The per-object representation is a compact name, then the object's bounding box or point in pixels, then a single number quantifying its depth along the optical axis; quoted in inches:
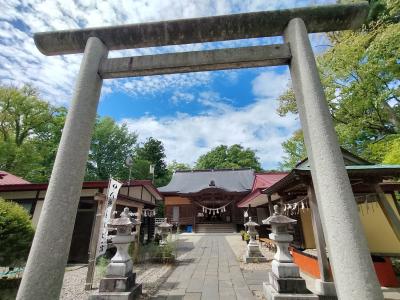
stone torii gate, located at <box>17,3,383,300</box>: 74.3
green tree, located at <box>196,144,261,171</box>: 1627.7
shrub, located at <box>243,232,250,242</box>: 538.2
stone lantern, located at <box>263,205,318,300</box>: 171.5
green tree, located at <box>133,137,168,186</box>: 1486.2
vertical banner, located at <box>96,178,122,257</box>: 238.9
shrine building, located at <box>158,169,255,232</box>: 915.4
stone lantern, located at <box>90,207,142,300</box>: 181.9
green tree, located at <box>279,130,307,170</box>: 646.4
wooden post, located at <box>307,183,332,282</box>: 199.8
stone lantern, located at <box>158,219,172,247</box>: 418.9
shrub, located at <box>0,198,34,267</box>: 169.8
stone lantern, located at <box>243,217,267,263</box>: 348.2
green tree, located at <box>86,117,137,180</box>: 1151.6
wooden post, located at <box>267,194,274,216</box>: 409.3
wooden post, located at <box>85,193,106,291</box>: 229.9
